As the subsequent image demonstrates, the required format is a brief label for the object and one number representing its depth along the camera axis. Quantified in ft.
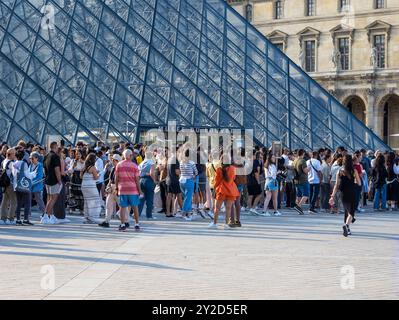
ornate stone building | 219.82
